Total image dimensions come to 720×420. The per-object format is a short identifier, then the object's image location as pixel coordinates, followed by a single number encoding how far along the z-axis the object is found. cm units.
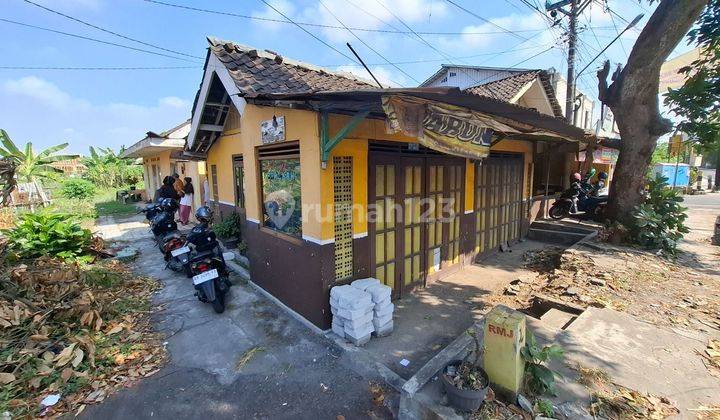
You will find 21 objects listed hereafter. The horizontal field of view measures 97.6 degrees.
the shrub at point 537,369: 276
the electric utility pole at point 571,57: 1159
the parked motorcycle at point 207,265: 487
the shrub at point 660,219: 724
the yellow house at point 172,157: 1025
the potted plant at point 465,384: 256
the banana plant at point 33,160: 1303
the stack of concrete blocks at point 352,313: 385
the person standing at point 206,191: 1024
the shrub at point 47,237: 636
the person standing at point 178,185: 1048
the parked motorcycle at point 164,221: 752
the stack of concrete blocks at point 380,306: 409
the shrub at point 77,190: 2116
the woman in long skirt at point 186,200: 1045
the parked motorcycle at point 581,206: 1017
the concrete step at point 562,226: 905
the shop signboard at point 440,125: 309
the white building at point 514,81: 953
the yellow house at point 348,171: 356
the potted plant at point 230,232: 806
